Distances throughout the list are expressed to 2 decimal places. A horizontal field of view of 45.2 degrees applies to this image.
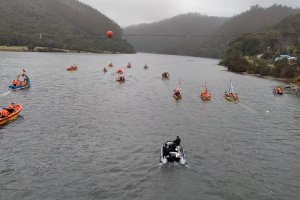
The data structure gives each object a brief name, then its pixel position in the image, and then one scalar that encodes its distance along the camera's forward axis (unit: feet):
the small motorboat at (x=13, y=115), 182.64
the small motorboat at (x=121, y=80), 388.78
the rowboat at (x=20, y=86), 292.20
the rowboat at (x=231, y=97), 290.35
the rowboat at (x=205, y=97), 290.56
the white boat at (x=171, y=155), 131.88
